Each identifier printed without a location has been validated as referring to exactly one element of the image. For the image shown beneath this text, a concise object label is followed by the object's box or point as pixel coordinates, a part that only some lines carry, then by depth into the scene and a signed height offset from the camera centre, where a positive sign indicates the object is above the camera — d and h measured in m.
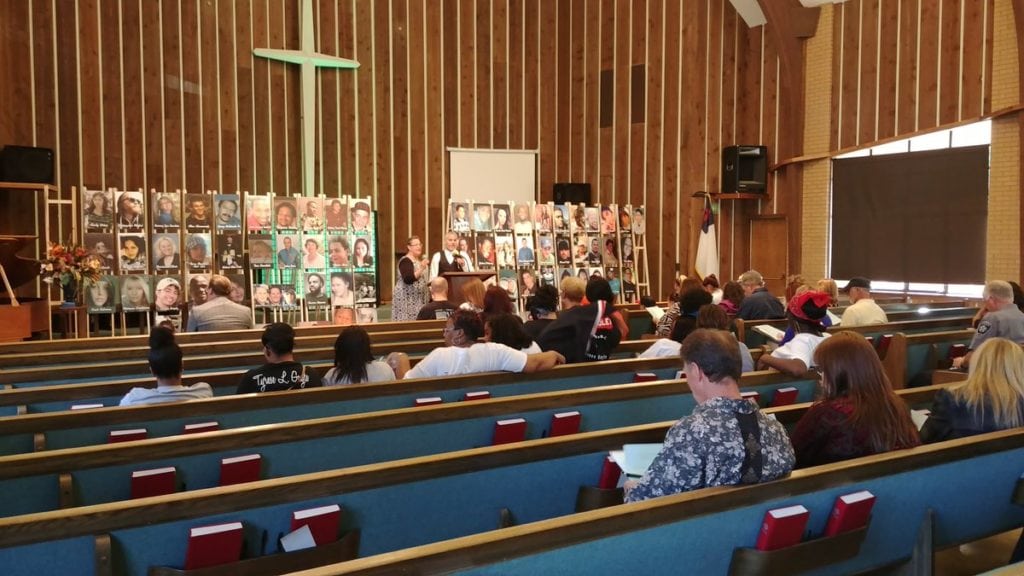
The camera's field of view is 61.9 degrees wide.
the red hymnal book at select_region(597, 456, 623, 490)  2.95 -0.79
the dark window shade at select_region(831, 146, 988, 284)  11.09 +0.40
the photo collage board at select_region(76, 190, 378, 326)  9.97 -0.02
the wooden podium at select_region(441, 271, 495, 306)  8.94 -0.35
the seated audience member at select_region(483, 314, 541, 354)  4.80 -0.47
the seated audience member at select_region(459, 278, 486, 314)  6.71 -0.36
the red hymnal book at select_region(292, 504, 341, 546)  2.34 -0.76
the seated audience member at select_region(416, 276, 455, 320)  7.42 -0.50
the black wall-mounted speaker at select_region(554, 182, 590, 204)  13.62 +0.86
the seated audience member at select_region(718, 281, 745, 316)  7.24 -0.44
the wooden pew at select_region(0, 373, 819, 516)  2.70 -0.72
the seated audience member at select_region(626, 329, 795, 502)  2.39 -0.56
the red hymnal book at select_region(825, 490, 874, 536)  2.49 -0.79
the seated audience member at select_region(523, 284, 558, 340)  5.83 -0.43
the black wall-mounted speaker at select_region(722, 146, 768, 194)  13.35 +1.21
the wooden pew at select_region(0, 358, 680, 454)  3.32 -0.69
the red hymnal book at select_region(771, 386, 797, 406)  4.34 -0.77
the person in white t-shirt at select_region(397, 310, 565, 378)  4.44 -0.58
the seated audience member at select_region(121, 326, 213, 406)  3.72 -0.54
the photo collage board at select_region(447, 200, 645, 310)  12.07 +0.09
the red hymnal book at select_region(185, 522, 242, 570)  2.19 -0.77
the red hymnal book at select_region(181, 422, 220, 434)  3.45 -0.72
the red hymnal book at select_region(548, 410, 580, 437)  3.64 -0.75
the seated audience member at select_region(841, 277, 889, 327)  7.08 -0.53
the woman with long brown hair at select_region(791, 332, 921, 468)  2.83 -0.57
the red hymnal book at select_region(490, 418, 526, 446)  3.49 -0.75
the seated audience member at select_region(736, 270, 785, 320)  7.32 -0.52
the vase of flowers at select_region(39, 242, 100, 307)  8.94 -0.19
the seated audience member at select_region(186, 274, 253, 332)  6.70 -0.50
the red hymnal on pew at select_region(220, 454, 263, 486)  2.94 -0.76
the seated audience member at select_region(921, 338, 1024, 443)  3.20 -0.56
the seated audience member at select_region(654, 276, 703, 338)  6.51 -0.57
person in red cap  4.44 -0.49
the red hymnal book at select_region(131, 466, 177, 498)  2.80 -0.77
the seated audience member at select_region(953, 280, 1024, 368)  5.77 -0.50
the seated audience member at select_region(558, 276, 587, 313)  5.92 -0.31
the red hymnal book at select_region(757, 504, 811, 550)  2.35 -0.78
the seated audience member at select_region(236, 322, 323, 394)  4.05 -0.58
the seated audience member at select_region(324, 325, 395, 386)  4.27 -0.57
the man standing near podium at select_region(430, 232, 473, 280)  9.80 -0.15
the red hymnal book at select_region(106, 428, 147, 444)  3.31 -0.72
